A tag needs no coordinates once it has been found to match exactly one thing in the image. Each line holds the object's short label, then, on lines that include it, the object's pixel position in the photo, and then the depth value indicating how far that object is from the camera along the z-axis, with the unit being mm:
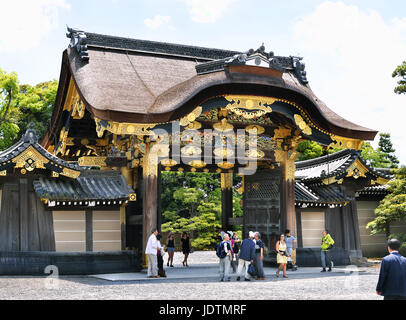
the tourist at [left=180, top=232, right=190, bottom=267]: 19066
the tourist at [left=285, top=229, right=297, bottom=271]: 16003
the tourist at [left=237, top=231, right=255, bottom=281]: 13406
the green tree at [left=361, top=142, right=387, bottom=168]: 36375
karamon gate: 14117
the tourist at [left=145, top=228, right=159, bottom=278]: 13344
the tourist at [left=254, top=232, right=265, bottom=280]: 13773
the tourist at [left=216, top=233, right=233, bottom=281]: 13391
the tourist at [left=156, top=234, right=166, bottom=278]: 13766
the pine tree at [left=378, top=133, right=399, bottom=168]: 37688
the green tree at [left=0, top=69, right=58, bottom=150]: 29506
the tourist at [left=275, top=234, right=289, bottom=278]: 14105
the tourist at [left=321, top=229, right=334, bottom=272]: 15922
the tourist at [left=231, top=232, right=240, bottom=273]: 15883
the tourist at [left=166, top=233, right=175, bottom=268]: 18906
